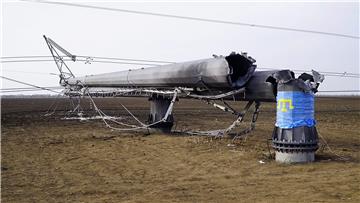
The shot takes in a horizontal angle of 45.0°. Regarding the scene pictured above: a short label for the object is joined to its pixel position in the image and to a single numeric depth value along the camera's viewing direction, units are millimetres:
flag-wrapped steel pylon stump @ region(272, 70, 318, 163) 10891
